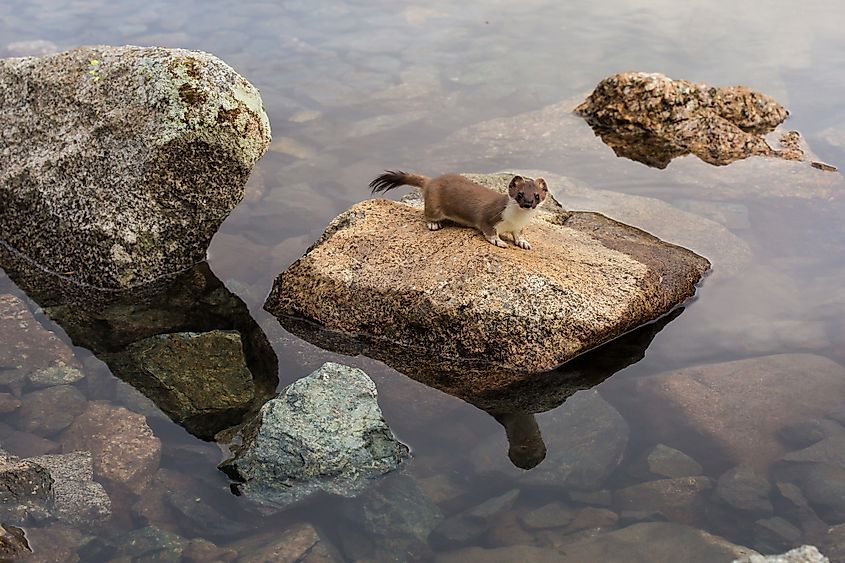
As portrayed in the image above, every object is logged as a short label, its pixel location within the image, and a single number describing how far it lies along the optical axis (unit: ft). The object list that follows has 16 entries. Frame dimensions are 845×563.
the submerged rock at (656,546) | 17.11
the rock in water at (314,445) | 18.56
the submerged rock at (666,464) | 19.63
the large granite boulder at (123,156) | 25.35
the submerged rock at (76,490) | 18.19
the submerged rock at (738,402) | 20.61
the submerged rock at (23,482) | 17.92
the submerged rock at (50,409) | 21.27
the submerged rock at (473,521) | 18.03
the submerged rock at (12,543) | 16.79
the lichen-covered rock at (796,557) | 13.24
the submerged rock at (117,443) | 19.67
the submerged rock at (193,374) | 21.70
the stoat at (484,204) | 23.24
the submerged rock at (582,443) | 19.65
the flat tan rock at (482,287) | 22.47
